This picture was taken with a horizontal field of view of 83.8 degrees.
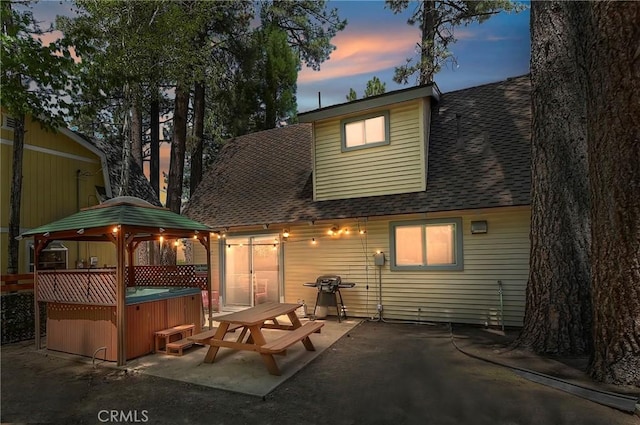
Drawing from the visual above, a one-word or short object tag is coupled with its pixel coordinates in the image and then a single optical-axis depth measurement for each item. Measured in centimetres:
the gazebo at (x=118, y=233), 562
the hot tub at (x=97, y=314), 580
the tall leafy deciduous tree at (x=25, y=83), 733
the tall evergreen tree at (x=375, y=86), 2099
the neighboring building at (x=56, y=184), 927
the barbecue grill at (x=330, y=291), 861
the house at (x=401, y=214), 749
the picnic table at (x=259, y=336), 479
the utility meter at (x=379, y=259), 841
